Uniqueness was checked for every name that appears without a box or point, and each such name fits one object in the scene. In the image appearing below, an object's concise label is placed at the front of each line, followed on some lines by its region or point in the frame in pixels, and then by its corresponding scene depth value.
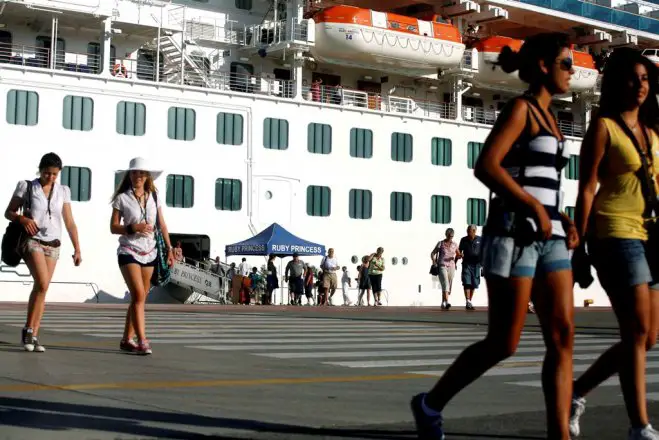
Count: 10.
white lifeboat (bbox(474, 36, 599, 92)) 42.41
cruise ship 34.34
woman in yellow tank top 5.14
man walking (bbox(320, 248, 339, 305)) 33.41
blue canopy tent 34.03
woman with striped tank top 4.69
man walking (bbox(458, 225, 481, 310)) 22.31
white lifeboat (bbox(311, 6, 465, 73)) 38.03
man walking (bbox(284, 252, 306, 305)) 33.28
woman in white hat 9.25
